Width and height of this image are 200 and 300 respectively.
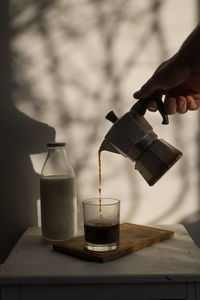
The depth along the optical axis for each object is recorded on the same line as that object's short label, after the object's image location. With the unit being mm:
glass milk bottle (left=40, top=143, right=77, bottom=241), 1235
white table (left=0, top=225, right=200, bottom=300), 939
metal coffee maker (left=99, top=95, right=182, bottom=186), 1029
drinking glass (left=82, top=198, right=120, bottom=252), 1078
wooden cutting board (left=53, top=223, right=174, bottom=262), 1047
